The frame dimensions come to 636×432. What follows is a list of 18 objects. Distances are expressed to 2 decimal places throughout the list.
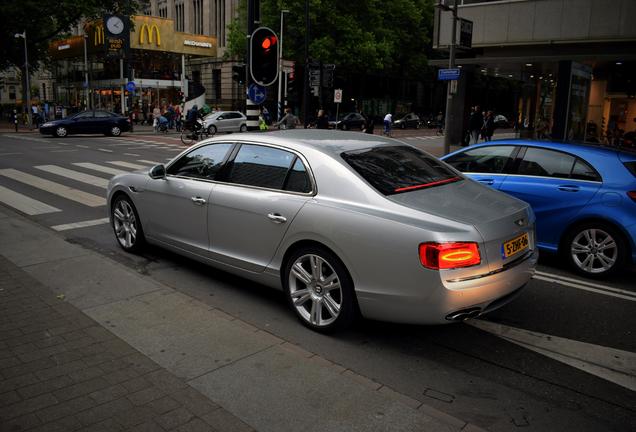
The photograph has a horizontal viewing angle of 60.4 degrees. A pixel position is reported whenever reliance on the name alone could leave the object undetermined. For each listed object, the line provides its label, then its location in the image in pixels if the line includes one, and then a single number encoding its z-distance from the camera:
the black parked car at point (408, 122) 49.56
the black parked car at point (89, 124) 27.30
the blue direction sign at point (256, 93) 9.91
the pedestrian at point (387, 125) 35.86
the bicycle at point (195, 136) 26.08
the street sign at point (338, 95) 27.13
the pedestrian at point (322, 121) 20.69
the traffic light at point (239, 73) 11.55
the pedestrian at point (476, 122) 23.00
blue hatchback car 5.94
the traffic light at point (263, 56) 9.41
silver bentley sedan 3.80
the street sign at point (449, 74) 15.17
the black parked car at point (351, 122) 41.12
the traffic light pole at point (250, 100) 9.97
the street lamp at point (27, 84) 35.44
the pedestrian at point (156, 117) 35.12
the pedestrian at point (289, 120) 22.11
